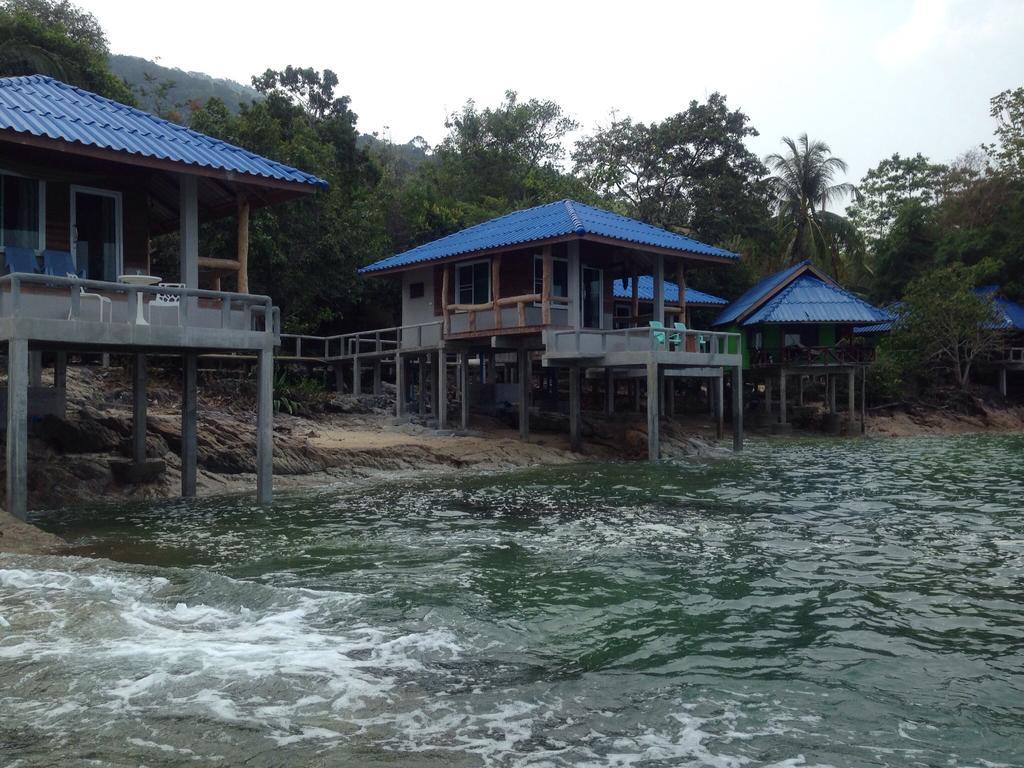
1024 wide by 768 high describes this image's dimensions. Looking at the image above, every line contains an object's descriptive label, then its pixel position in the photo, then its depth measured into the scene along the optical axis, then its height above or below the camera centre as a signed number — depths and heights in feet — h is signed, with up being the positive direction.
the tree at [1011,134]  137.90 +42.18
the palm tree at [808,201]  147.02 +33.31
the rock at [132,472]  50.57 -4.31
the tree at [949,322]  121.90 +10.64
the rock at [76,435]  51.39 -2.25
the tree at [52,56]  87.20 +36.51
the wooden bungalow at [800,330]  114.73 +9.54
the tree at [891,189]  173.88 +42.40
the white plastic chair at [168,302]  42.65 +4.77
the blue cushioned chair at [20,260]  43.14 +6.90
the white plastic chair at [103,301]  40.29 +4.54
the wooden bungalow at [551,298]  74.69 +9.58
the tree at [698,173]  133.08 +35.46
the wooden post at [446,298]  85.40 +10.01
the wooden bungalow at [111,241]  38.88 +8.38
